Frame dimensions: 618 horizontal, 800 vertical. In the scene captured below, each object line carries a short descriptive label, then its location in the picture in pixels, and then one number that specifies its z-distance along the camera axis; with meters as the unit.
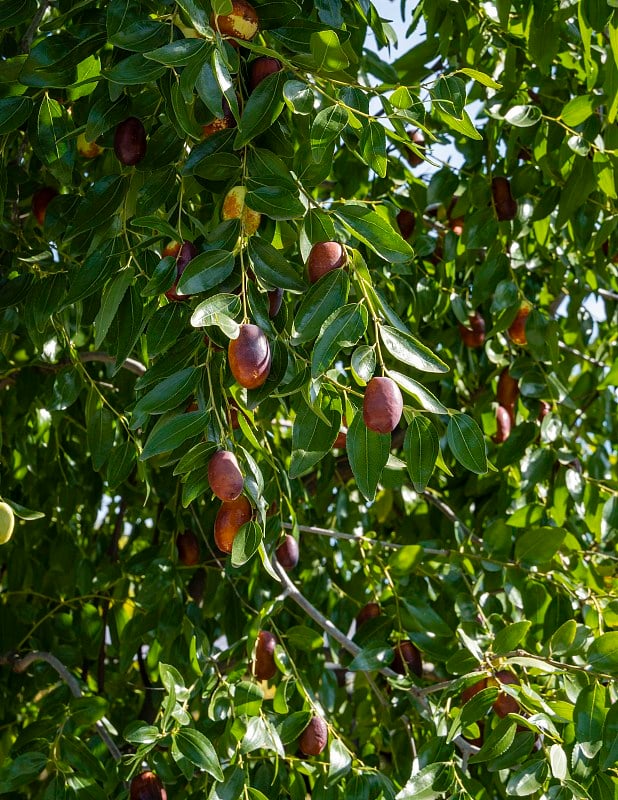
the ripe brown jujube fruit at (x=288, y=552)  1.69
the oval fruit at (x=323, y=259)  1.37
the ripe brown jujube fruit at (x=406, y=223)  1.89
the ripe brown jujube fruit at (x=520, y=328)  1.88
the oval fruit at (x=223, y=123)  1.44
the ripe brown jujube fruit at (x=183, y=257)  1.42
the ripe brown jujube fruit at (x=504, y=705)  1.59
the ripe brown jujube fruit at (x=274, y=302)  1.43
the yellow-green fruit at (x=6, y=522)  1.41
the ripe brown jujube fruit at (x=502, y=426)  1.88
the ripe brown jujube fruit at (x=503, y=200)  1.83
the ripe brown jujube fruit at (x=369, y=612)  1.82
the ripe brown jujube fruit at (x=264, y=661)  1.70
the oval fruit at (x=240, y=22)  1.39
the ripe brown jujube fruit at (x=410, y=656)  1.74
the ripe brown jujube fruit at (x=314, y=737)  1.63
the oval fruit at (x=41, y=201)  1.72
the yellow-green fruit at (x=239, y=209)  1.41
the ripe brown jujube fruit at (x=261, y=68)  1.41
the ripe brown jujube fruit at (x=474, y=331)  2.00
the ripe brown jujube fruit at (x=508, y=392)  1.93
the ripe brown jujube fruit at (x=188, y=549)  1.85
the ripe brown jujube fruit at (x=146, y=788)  1.60
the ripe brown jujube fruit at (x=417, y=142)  2.04
